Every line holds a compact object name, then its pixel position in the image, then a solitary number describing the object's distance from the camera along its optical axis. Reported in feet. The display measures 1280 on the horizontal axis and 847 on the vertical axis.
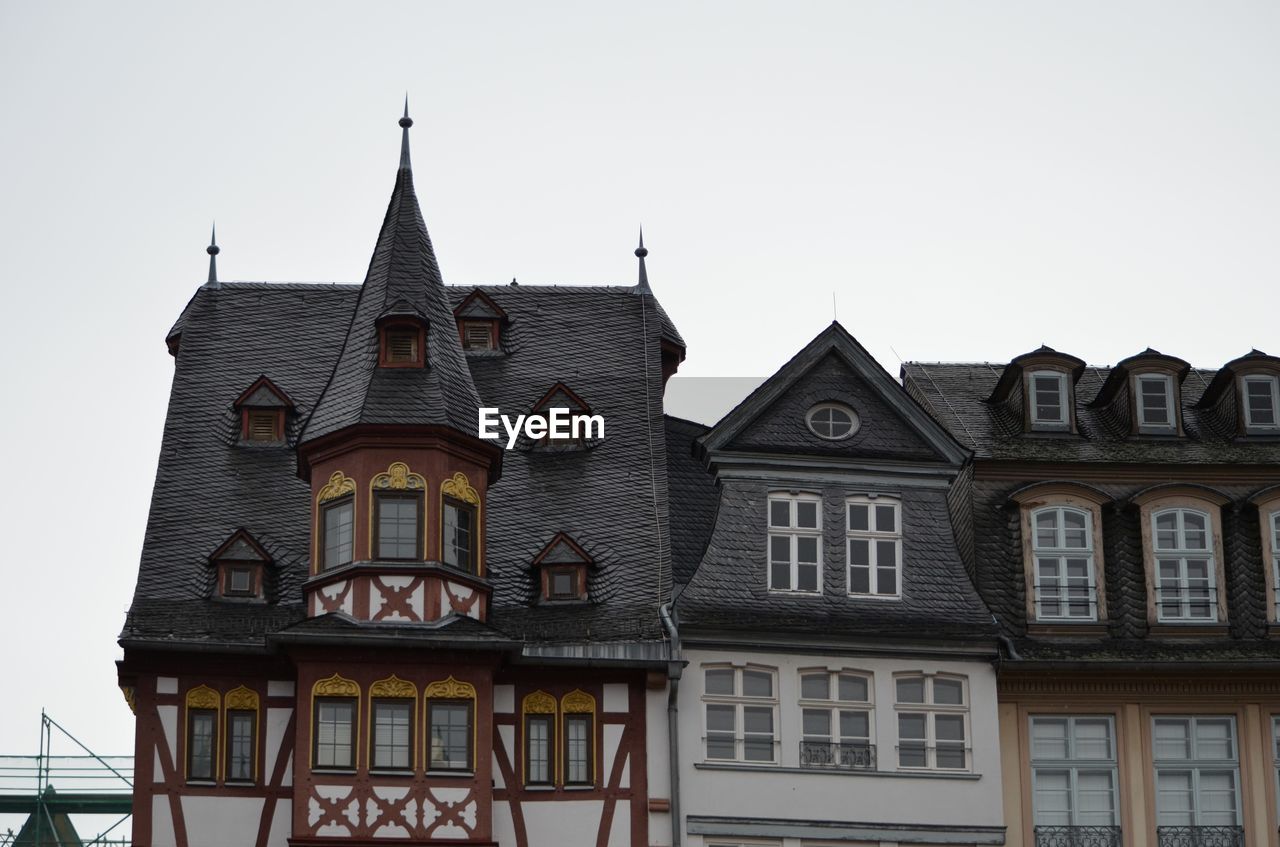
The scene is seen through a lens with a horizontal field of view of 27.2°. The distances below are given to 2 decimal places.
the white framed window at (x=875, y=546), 153.69
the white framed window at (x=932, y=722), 150.00
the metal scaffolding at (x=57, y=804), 173.68
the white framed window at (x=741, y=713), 148.66
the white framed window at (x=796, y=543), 153.07
